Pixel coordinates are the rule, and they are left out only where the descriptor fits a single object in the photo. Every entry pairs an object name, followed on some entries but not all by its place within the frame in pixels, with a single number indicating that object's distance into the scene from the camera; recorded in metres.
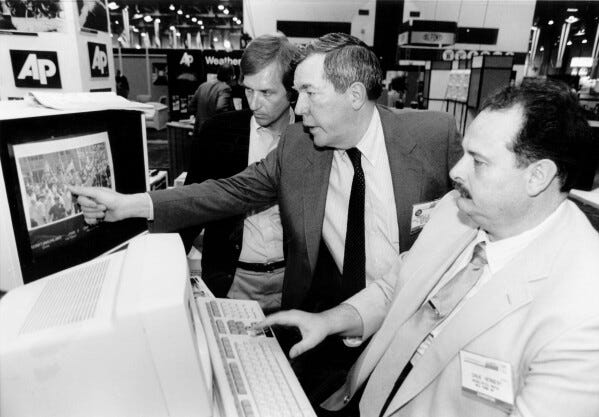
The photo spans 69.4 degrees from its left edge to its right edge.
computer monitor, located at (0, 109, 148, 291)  1.02
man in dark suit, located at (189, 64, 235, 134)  5.15
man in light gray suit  0.88
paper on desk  1.13
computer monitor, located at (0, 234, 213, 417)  0.71
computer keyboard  0.89
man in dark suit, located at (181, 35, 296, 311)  1.89
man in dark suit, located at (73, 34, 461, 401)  1.56
